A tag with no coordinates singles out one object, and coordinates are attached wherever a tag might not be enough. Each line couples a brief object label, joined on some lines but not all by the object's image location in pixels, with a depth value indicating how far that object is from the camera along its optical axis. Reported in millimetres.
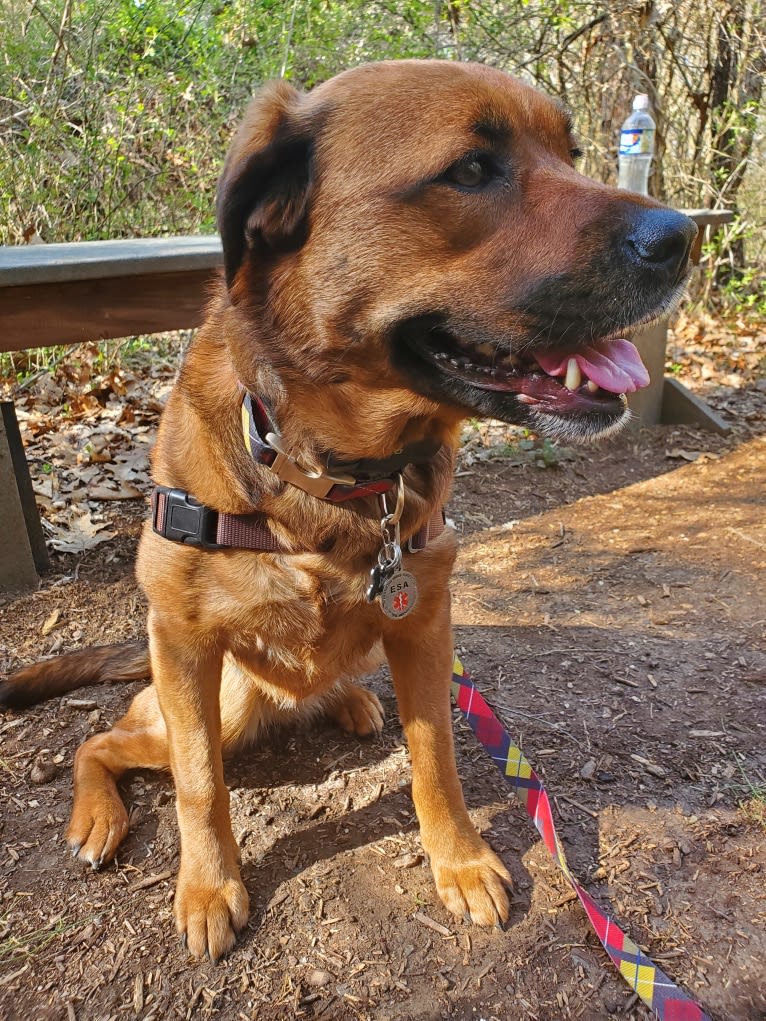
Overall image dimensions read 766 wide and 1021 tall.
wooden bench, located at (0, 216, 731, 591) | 1047
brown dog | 564
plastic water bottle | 1757
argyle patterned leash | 566
